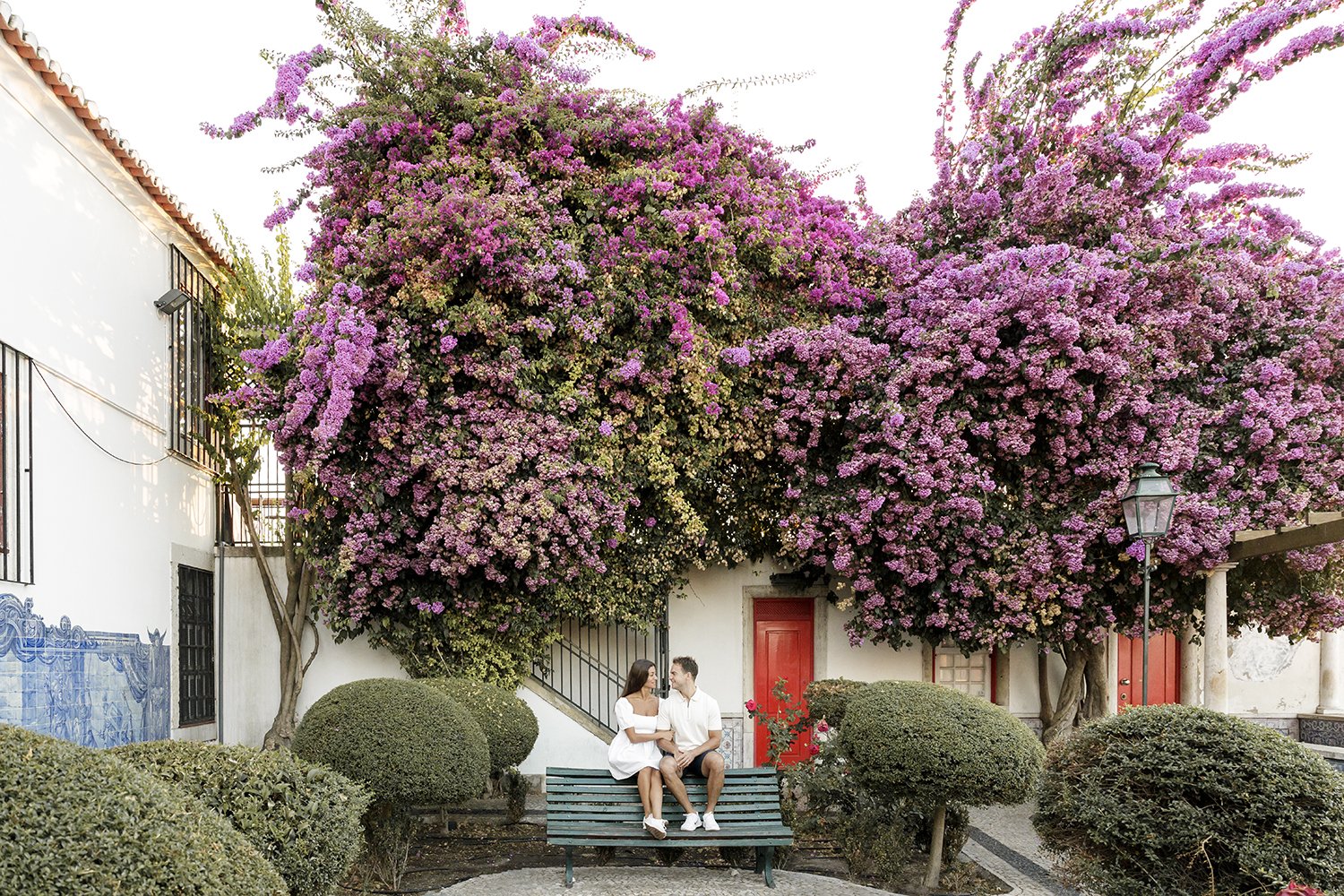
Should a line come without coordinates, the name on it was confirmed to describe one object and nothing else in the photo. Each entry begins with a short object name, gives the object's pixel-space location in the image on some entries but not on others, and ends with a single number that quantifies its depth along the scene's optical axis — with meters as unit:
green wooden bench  6.76
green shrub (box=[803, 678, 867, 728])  8.84
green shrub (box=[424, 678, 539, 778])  8.64
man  7.05
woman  6.94
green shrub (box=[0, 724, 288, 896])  2.97
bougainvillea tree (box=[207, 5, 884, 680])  9.68
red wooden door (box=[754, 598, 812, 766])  12.34
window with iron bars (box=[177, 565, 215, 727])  10.30
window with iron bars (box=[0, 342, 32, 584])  6.79
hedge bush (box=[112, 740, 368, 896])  4.68
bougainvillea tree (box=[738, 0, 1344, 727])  10.28
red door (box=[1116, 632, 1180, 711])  12.85
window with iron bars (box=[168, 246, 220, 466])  10.27
